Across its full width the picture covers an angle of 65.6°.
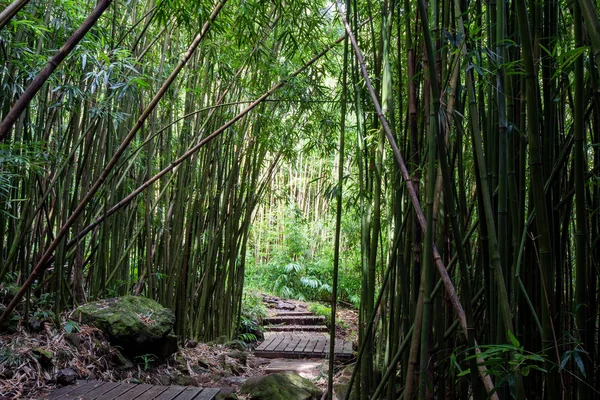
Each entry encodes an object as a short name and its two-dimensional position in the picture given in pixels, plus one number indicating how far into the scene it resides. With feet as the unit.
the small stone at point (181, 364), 10.21
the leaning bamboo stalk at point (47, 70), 3.92
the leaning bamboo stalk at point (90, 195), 6.18
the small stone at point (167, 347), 9.98
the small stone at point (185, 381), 9.55
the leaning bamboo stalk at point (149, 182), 7.09
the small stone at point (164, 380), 9.22
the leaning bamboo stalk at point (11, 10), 3.67
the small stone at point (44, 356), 7.54
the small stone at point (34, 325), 8.19
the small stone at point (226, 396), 7.91
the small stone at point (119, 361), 8.97
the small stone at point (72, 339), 8.38
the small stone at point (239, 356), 12.08
